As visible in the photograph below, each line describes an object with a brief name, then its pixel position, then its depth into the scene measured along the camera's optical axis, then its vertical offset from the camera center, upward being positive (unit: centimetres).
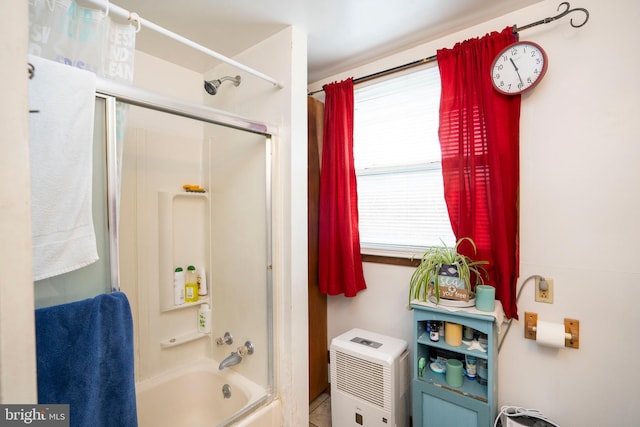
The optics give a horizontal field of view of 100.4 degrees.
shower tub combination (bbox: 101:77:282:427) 156 -31
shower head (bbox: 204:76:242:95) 160 +81
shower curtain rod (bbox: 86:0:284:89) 88 +70
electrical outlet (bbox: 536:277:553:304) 128 -40
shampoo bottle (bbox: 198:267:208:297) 189 -49
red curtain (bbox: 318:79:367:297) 178 +2
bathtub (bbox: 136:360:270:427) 155 -114
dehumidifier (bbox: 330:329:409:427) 137 -92
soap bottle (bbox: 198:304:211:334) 189 -75
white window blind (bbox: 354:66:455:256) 161 +30
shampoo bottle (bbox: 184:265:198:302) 184 -50
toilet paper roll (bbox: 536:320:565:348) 118 -55
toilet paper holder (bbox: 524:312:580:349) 122 -56
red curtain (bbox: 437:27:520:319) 132 +29
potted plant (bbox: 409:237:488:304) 129 -32
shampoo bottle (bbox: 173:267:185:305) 178 -49
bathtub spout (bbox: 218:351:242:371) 166 -92
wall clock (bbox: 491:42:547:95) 123 +69
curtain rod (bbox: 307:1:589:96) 118 +90
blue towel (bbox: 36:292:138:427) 74 -43
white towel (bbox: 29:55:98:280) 72 +14
